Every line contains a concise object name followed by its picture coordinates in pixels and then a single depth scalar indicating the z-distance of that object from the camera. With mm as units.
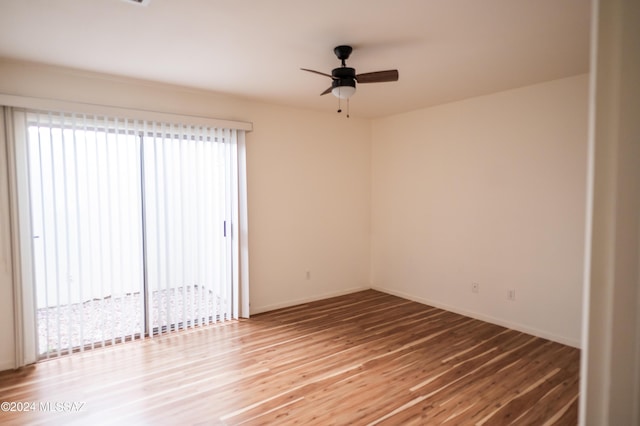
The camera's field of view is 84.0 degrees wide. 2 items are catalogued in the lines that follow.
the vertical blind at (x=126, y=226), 3148
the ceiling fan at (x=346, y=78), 2648
